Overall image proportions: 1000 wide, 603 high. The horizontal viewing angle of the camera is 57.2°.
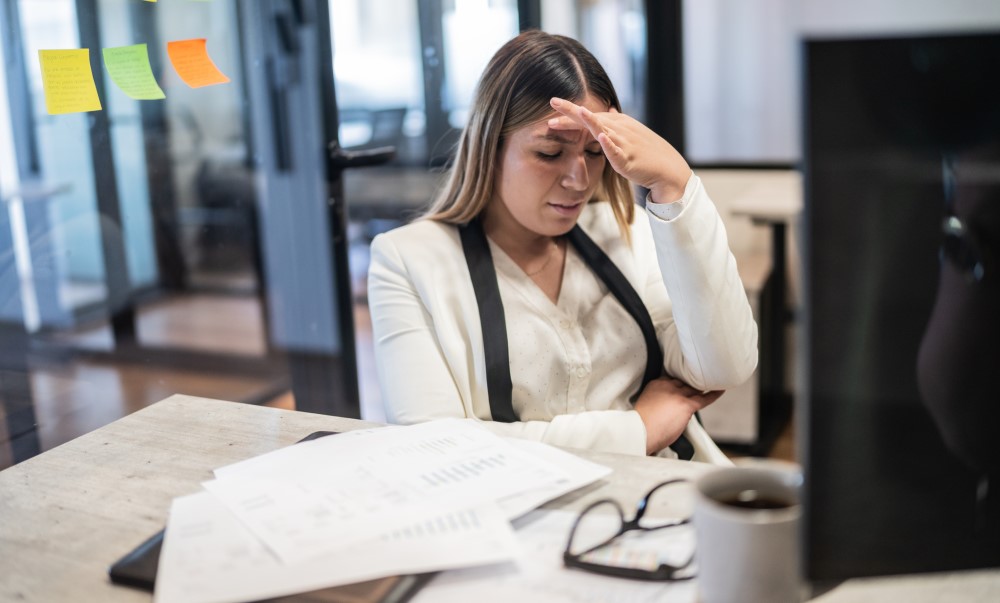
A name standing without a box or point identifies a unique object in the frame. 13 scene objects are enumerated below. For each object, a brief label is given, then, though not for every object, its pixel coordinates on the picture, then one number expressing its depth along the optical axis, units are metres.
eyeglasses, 0.79
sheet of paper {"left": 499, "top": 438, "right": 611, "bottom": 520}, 0.89
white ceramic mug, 0.67
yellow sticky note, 1.52
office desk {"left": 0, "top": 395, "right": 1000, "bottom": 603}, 0.82
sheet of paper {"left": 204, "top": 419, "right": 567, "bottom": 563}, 0.83
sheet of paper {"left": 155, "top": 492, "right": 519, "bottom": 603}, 0.76
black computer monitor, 0.57
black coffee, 0.73
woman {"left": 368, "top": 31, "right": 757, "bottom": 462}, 1.27
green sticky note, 1.62
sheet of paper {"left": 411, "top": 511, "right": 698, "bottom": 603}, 0.76
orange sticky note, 1.74
